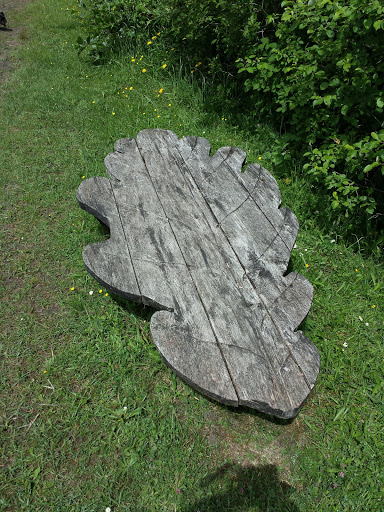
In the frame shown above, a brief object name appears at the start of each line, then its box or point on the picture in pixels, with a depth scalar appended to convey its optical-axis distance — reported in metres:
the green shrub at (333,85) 2.71
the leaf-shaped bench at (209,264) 1.87
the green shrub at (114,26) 5.45
